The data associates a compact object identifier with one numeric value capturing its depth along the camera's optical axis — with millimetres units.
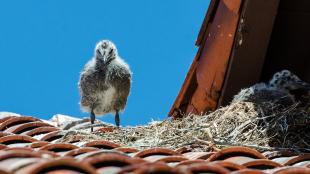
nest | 9930
